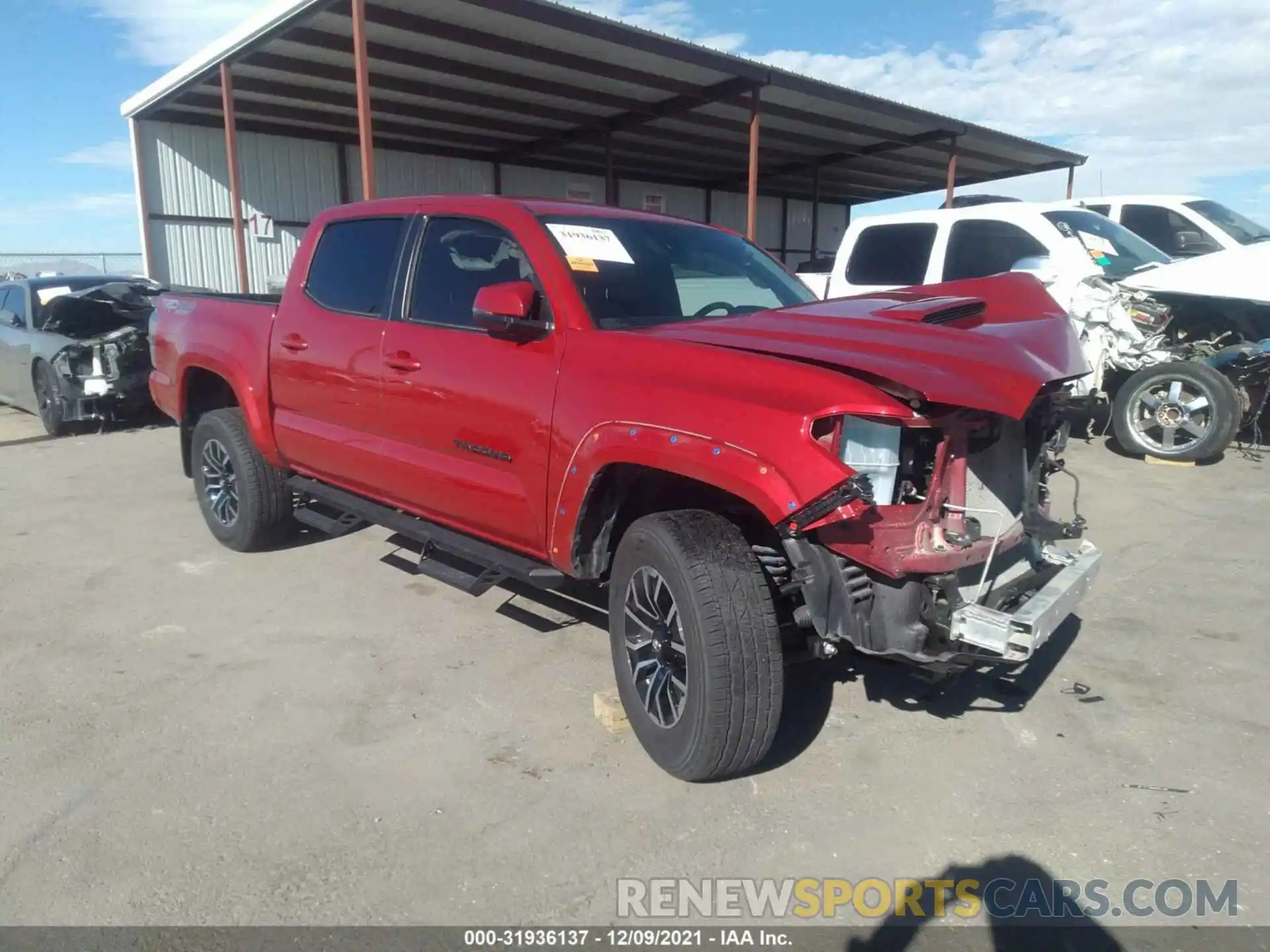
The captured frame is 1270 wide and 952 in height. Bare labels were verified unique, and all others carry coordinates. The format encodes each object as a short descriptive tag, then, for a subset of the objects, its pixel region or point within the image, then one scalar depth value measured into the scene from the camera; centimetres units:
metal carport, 1084
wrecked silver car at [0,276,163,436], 957
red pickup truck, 266
